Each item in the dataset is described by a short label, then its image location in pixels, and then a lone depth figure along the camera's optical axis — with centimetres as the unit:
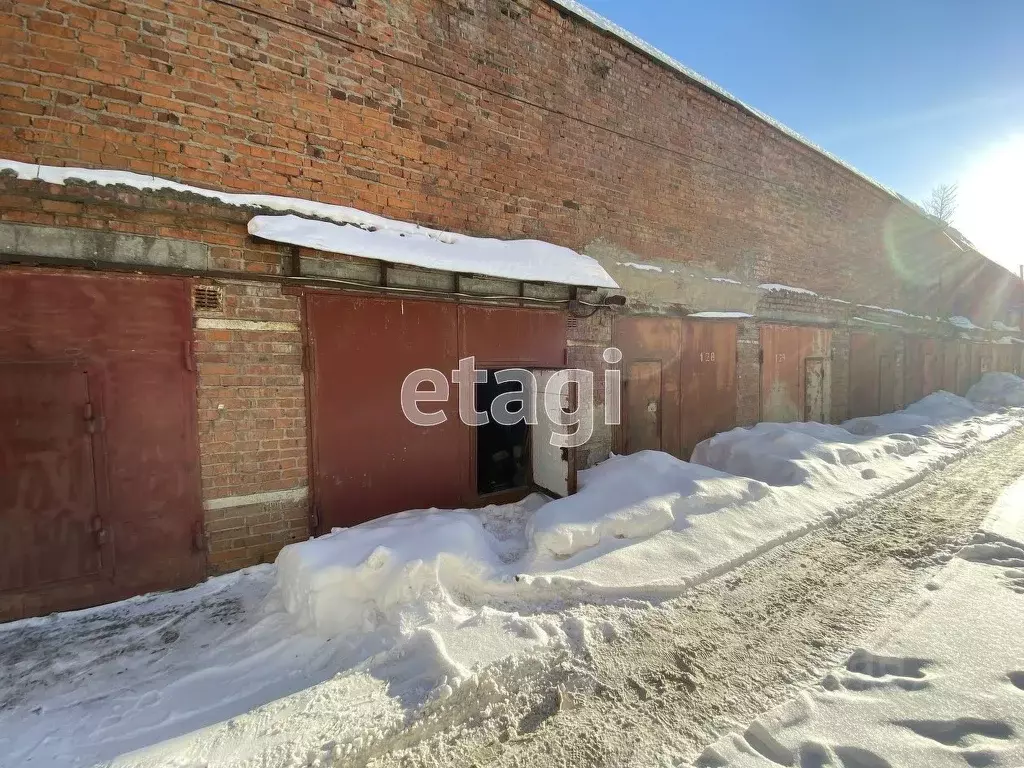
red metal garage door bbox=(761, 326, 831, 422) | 789
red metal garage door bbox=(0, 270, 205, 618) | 290
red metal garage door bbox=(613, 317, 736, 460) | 613
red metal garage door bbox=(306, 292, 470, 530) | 384
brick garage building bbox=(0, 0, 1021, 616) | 298
